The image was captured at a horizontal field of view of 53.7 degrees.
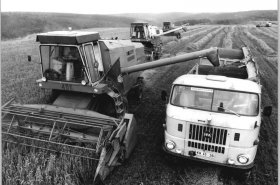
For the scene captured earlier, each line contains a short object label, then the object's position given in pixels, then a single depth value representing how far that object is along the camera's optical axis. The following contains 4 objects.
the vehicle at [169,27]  30.88
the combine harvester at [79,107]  7.03
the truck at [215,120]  6.46
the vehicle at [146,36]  20.53
